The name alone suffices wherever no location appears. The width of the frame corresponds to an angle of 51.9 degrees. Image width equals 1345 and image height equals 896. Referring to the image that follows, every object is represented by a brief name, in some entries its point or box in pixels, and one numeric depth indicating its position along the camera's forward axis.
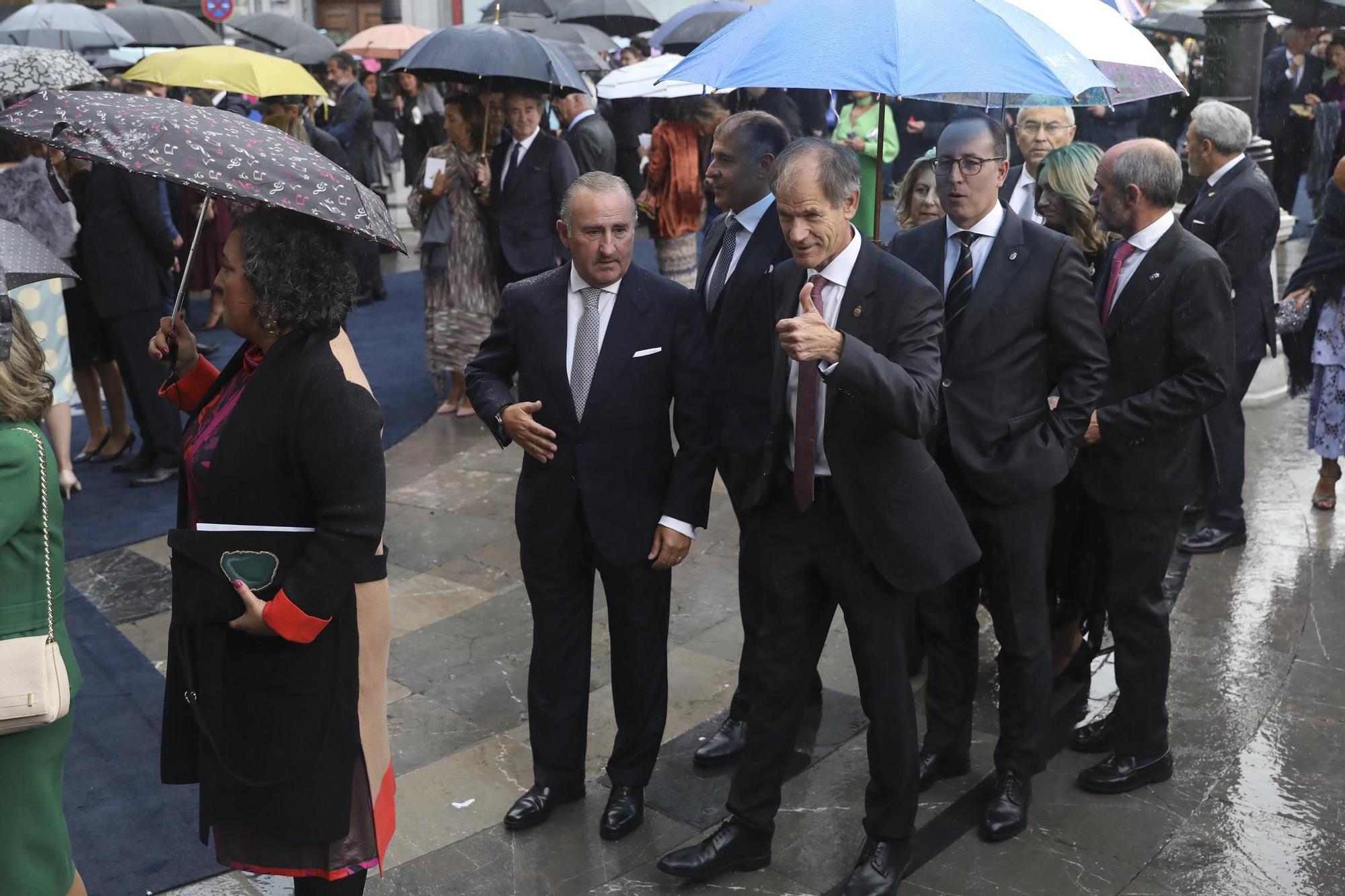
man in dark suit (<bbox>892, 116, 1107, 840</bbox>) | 3.92
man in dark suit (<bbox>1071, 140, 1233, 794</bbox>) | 4.06
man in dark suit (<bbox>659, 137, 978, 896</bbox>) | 3.43
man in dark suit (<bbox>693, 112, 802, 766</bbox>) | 4.01
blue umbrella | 3.67
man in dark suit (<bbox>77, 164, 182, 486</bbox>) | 7.29
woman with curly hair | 2.85
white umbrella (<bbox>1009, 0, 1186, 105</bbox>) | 4.09
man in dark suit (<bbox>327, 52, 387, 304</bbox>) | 12.48
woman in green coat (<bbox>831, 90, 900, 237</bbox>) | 12.14
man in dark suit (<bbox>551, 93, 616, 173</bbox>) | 9.10
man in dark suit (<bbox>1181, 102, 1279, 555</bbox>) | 5.74
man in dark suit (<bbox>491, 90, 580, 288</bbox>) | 7.68
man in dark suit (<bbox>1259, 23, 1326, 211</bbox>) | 13.86
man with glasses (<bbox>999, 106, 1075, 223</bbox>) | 5.61
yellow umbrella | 8.78
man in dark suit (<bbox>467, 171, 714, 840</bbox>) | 3.83
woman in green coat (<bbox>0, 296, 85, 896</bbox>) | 2.86
